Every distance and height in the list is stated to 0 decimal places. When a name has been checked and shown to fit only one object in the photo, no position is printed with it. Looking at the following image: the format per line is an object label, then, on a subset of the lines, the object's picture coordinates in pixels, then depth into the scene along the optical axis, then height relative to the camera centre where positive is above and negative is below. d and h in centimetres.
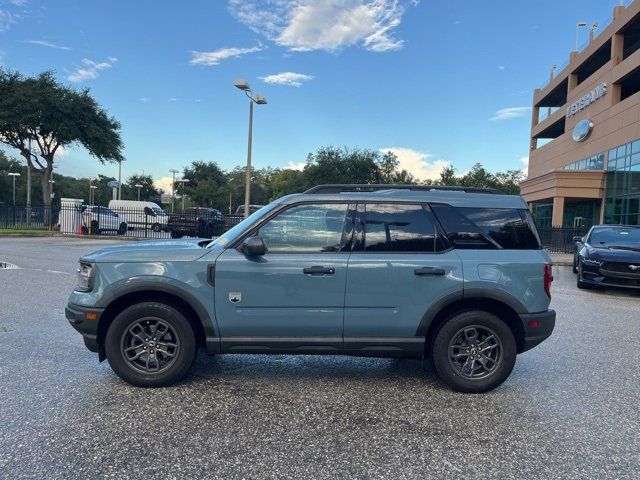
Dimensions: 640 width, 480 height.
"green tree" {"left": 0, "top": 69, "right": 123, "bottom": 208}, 2995 +598
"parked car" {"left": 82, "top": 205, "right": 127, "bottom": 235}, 2759 -49
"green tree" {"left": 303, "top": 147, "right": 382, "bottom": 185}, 5212 +615
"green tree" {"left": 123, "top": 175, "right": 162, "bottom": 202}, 10700 +594
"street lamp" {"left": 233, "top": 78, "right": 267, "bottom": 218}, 1789 +488
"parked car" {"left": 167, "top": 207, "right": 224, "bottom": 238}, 2559 -42
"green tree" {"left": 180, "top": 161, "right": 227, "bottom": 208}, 8462 +607
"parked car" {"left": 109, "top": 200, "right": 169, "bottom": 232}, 3162 -5
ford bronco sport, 418 -62
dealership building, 2958 +679
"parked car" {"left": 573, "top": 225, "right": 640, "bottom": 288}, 1020 -56
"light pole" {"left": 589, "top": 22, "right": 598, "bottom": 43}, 3859 +1665
